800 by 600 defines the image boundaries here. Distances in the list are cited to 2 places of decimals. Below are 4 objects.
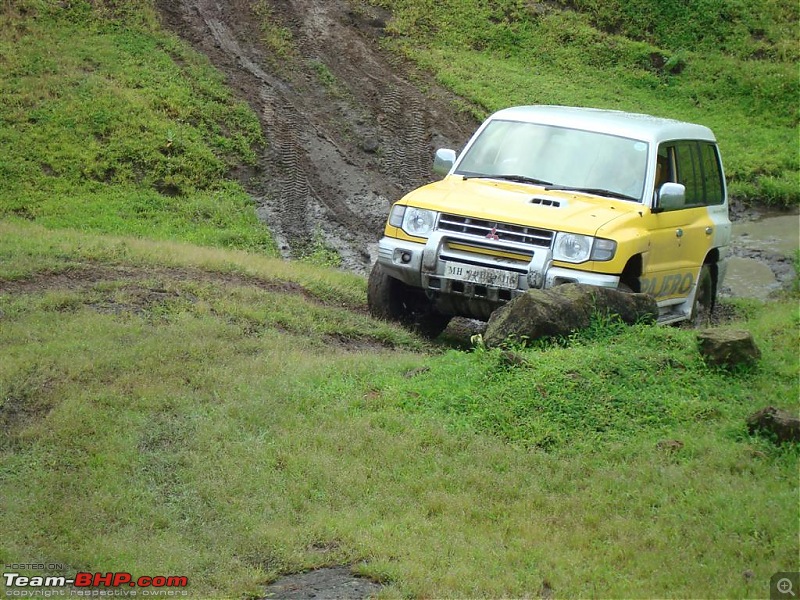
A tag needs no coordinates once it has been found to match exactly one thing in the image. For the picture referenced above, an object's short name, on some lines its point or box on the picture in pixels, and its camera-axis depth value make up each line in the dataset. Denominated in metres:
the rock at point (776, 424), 12.23
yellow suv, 17.34
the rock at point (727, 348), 14.59
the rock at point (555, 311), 15.46
